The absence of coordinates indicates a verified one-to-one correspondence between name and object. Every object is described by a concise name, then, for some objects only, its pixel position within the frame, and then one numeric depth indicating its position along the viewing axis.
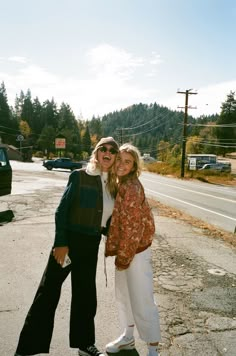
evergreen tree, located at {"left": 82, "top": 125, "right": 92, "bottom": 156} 116.00
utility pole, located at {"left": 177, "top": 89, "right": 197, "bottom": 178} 41.35
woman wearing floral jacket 2.79
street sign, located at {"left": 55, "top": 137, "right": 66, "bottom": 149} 59.45
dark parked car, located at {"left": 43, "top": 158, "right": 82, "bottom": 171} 40.25
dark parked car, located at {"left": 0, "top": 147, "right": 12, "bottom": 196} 12.24
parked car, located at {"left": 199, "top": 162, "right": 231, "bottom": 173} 48.69
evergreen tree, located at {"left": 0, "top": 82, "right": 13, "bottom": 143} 89.06
